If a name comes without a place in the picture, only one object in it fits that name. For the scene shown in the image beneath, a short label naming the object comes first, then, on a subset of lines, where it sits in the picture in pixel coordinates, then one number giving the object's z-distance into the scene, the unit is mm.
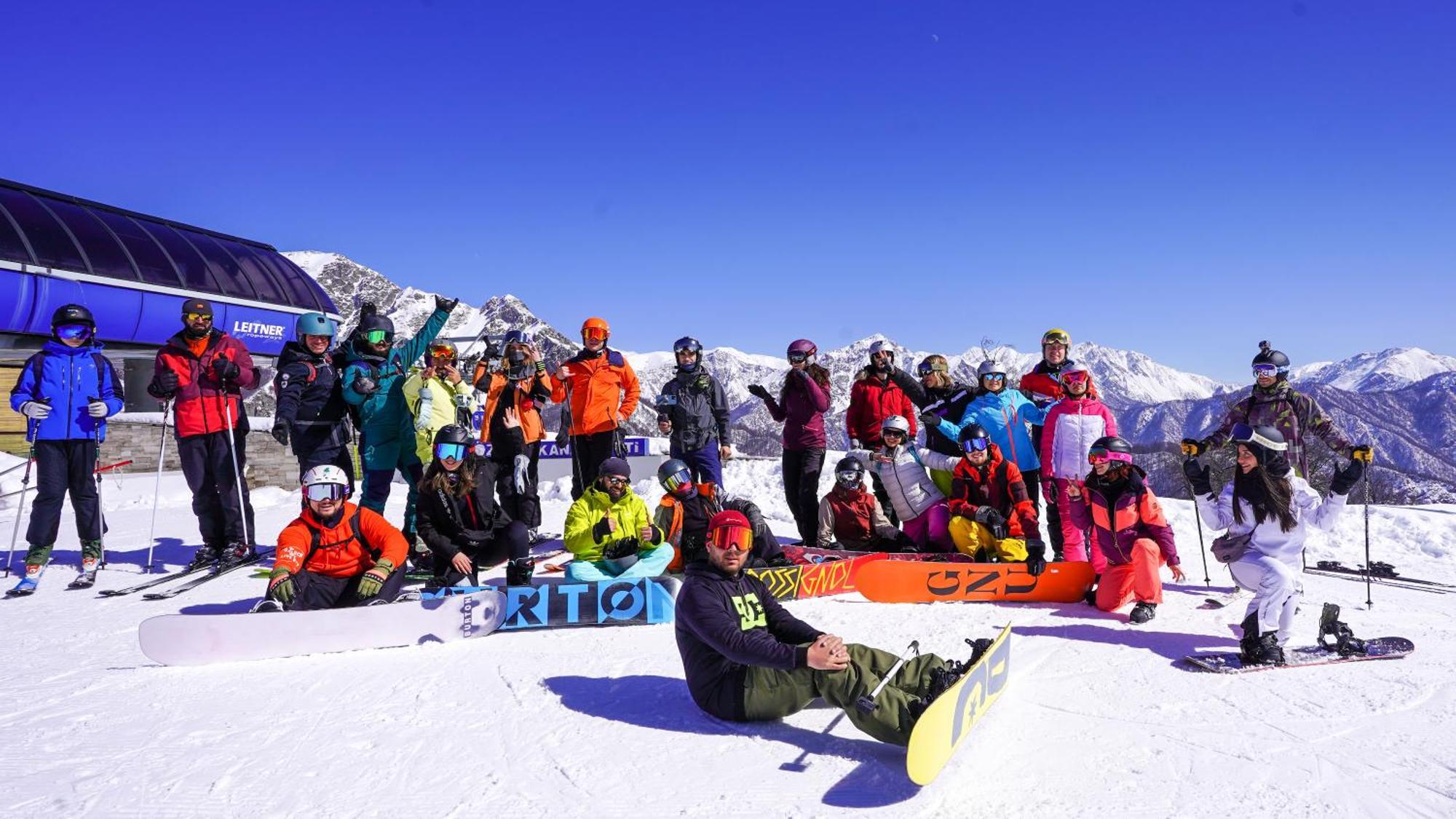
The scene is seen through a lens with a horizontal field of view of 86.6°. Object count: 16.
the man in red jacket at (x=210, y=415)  7027
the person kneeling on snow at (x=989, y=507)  6738
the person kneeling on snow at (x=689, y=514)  6656
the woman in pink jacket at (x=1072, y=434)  6727
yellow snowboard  2943
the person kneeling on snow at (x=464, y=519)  6145
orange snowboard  6145
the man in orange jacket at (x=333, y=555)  5152
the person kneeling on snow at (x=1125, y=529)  5734
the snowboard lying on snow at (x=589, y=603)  5461
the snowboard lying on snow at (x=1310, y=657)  4469
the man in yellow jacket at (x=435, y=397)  7094
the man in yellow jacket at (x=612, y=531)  6254
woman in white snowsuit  4531
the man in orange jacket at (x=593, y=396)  7605
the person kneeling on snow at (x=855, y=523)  7445
